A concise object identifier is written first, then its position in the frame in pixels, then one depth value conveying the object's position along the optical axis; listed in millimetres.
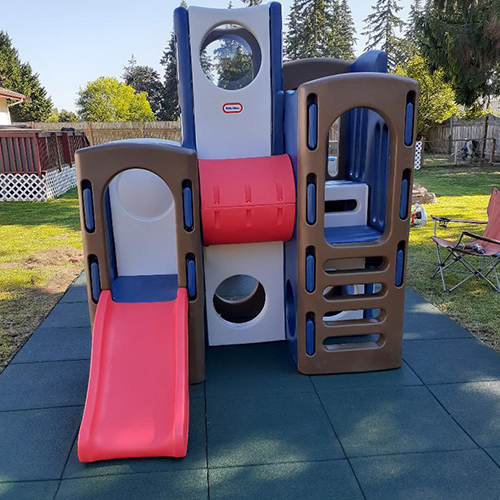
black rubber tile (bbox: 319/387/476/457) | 3105
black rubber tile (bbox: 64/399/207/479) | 2930
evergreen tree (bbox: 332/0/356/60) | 45719
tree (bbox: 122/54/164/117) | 59000
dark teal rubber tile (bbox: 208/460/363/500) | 2704
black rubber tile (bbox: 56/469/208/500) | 2725
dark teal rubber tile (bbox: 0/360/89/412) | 3686
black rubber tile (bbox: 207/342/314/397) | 3824
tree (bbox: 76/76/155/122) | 35844
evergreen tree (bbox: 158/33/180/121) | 49156
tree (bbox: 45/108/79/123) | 42125
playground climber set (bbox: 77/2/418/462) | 3367
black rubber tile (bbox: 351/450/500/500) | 2697
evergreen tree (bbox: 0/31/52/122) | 41062
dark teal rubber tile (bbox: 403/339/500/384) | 3945
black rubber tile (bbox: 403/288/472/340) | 4734
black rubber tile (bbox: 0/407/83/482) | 2945
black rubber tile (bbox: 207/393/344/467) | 3031
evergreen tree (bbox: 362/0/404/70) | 53531
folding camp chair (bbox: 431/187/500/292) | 5591
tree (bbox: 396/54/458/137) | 21672
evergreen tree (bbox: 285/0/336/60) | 44603
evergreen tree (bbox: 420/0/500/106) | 16250
